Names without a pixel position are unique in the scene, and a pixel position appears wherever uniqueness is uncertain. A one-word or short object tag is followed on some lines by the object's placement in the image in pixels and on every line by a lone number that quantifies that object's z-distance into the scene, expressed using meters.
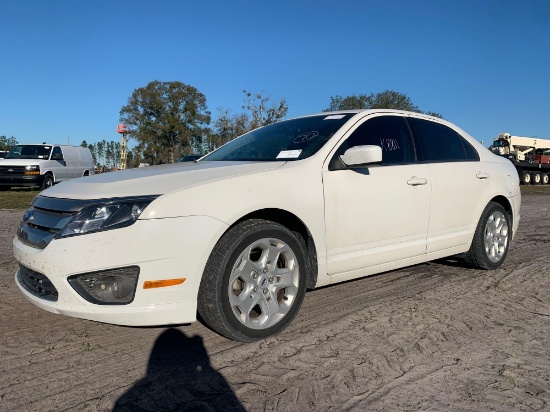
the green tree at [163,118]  51.34
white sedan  2.70
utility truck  32.45
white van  17.03
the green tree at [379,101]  38.59
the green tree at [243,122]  35.41
